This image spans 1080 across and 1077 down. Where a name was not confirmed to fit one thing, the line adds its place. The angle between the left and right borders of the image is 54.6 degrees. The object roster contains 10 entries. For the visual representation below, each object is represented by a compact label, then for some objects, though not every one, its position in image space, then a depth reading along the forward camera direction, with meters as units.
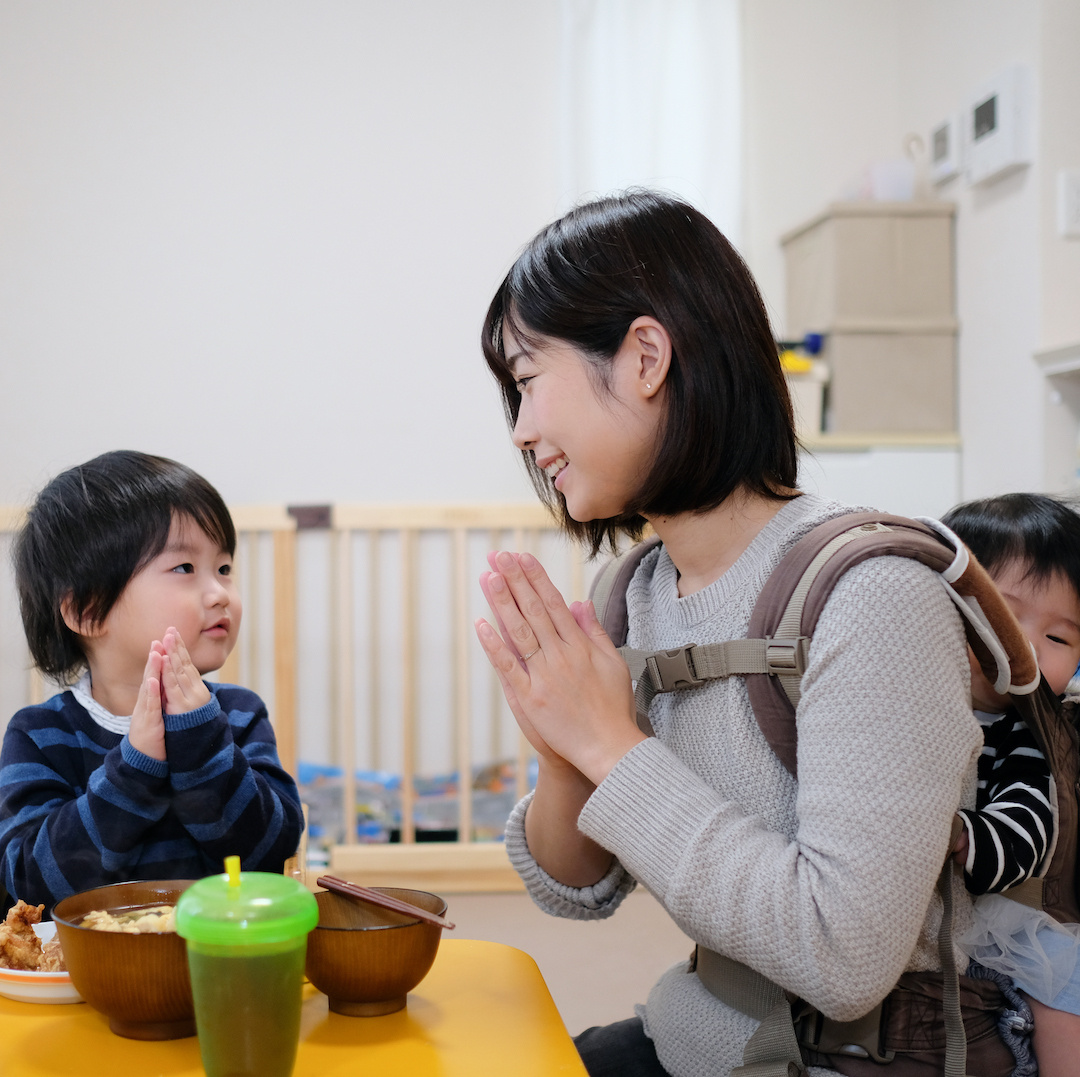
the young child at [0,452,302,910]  0.96
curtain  2.66
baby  0.83
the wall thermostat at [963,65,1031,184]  2.23
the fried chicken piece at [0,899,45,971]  0.74
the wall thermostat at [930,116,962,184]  2.50
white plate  0.71
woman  0.69
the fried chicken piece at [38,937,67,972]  0.73
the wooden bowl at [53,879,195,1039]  0.62
